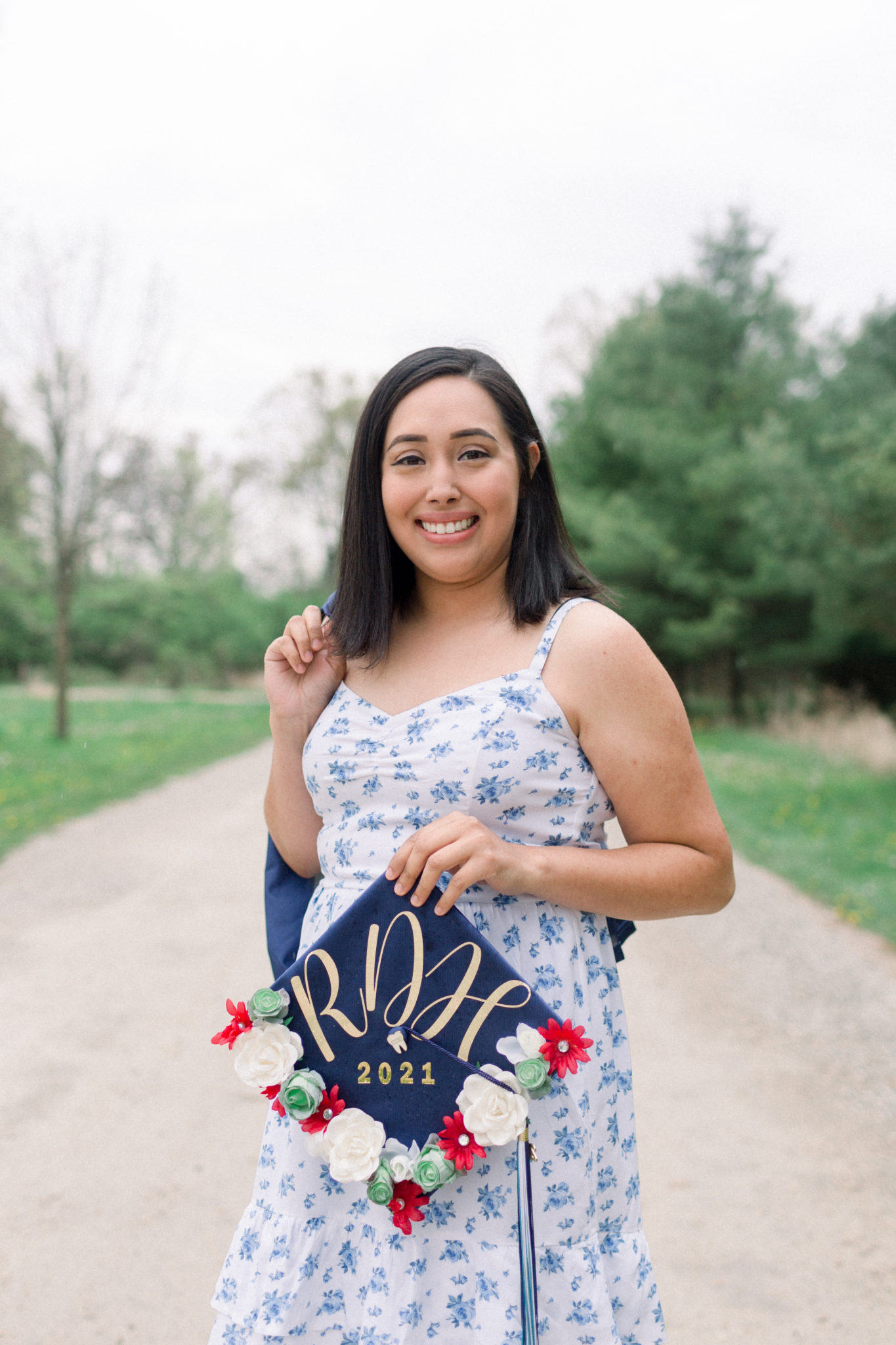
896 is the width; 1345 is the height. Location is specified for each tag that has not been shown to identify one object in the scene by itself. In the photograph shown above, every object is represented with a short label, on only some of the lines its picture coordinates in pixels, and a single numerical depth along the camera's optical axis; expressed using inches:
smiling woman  57.3
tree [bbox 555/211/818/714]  795.4
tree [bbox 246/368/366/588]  1525.6
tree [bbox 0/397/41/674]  636.7
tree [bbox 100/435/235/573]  1310.3
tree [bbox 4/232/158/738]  530.0
